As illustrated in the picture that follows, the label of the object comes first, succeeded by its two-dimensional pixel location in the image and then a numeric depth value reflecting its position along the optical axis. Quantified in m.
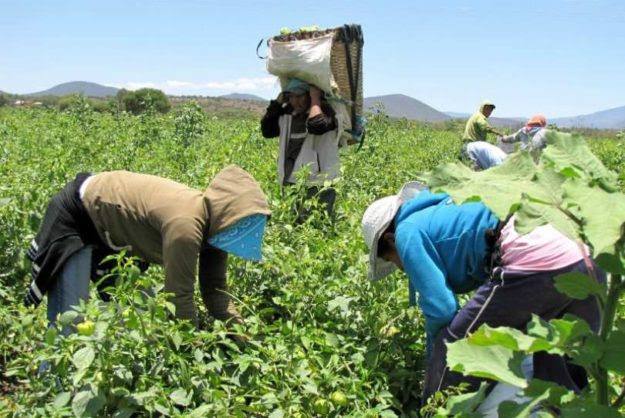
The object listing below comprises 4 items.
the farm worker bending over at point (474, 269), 2.01
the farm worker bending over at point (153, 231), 2.26
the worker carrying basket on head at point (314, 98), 4.32
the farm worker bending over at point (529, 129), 7.43
